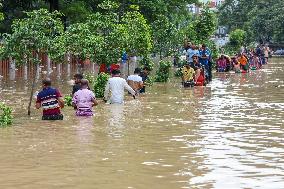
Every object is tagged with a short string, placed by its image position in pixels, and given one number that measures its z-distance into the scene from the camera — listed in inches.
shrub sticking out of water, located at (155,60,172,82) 1364.5
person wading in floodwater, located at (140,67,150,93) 1152.3
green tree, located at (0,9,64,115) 738.2
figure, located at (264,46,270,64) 2507.5
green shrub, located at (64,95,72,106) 852.0
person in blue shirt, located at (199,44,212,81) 1331.0
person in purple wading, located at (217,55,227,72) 1807.0
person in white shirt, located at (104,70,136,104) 847.9
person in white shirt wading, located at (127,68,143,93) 1005.2
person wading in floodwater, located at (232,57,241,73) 1765.6
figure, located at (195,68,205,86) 1223.3
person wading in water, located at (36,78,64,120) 684.1
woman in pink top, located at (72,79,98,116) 716.7
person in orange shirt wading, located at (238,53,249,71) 1782.7
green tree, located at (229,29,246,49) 2961.9
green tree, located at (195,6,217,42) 1747.0
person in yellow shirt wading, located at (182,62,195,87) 1198.3
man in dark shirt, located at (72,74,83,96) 795.4
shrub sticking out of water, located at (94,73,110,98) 978.0
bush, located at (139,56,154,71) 1435.3
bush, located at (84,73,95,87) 1238.6
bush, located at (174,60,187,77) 1557.6
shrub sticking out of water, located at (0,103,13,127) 653.9
